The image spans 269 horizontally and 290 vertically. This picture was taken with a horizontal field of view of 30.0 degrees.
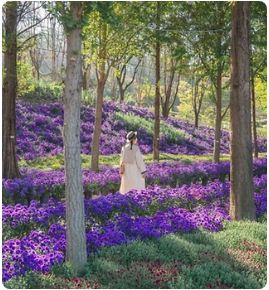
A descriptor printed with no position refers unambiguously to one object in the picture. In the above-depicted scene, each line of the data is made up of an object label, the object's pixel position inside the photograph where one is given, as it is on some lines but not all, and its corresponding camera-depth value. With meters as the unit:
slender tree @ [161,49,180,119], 40.17
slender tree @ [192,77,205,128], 37.74
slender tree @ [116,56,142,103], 41.87
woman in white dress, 12.38
